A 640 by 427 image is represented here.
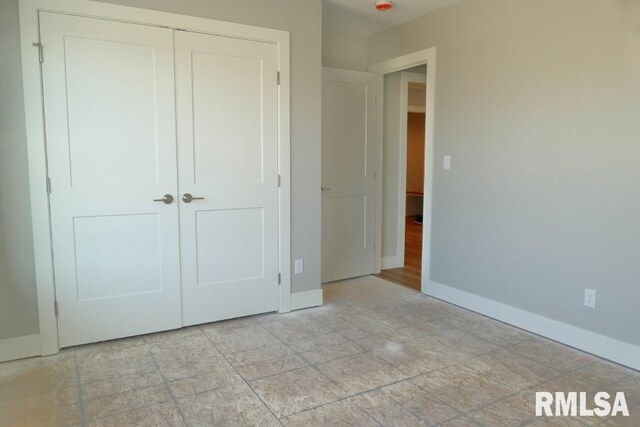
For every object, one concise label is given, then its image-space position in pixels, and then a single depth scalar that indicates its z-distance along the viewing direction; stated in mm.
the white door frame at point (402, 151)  4723
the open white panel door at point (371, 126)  4129
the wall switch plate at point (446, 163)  3699
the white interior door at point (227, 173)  3031
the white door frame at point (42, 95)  2523
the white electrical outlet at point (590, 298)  2740
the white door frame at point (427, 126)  3811
